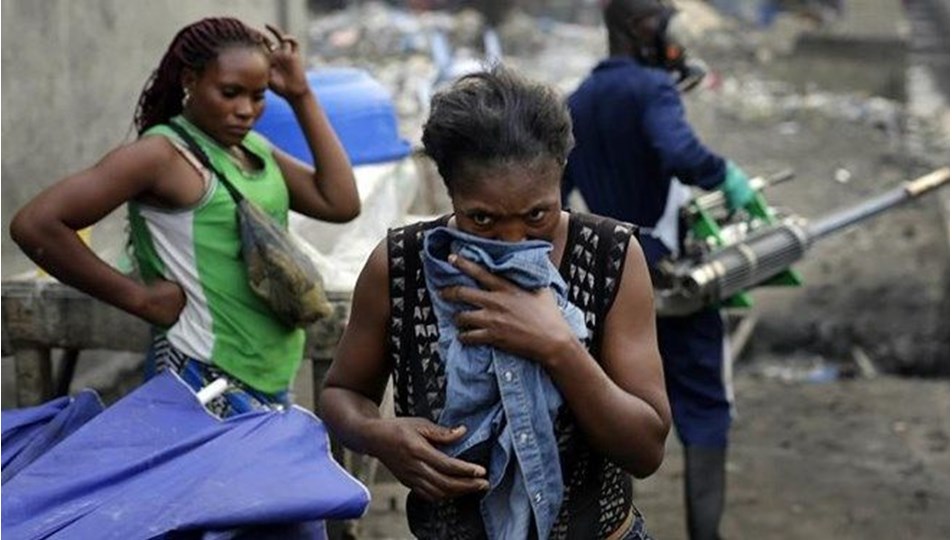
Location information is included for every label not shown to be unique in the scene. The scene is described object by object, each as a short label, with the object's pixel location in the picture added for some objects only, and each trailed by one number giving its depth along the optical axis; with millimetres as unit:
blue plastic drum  8682
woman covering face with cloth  3896
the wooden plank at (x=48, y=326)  6961
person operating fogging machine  8398
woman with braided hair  5690
